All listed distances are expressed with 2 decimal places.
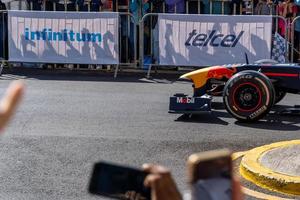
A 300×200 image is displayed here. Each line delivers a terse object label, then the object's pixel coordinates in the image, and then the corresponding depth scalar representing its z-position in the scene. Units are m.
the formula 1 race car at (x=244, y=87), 8.48
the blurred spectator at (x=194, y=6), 15.17
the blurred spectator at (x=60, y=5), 15.44
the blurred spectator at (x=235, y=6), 14.97
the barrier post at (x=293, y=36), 13.62
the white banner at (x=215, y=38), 13.16
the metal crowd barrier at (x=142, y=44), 13.81
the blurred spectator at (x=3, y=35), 14.55
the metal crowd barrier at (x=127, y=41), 14.26
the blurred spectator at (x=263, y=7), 14.57
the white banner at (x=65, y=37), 13.85
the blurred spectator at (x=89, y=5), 15.34
